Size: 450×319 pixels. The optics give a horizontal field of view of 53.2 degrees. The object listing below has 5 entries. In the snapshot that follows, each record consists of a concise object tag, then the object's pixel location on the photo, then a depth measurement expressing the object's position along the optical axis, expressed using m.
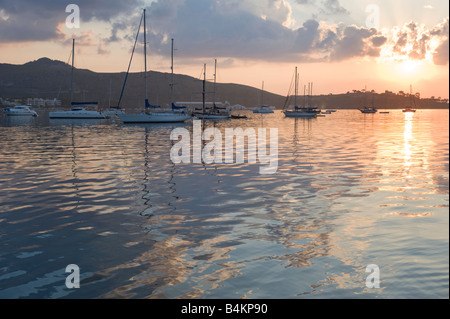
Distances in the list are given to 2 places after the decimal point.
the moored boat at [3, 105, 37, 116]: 119.38
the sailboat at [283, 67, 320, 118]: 131.55
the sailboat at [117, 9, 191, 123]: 77.38
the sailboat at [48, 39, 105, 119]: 99.81
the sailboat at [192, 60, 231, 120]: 103.25
